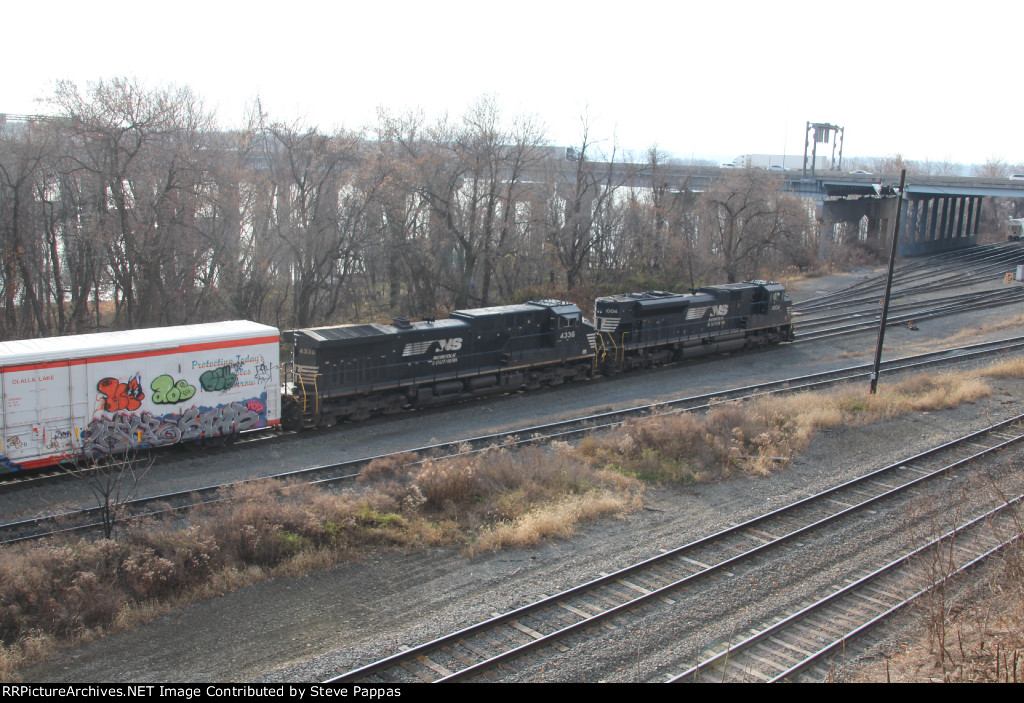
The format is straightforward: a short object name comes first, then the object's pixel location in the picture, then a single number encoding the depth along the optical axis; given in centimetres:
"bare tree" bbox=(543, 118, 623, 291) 4691
